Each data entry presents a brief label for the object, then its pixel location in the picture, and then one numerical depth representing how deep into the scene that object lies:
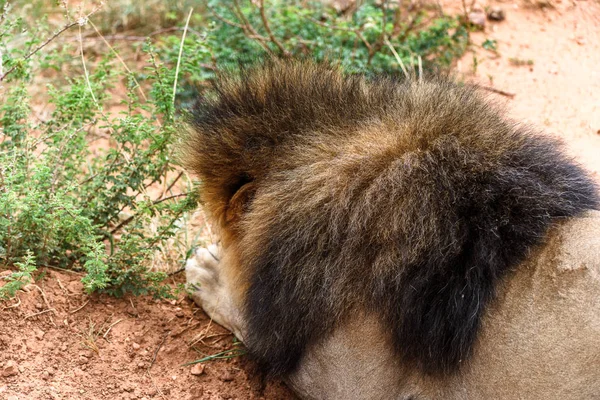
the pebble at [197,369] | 3.71
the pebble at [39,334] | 3.46
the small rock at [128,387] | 3.42
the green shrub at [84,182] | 3.59
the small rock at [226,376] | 3.73
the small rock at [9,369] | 3.19
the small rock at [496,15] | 7.02
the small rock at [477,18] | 6.88
